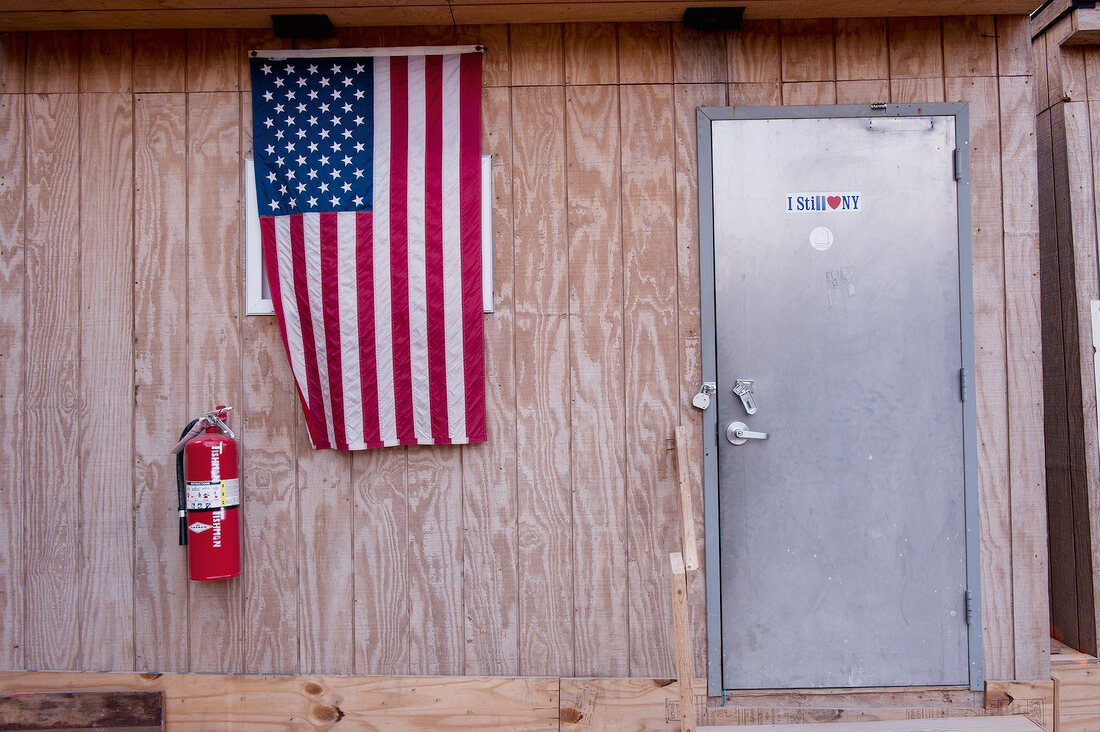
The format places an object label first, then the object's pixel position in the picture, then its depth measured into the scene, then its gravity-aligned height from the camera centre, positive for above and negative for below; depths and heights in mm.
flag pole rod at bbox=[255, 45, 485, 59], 2889 +1436
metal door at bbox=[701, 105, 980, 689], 2820 -39
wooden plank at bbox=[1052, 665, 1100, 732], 2867 -1258
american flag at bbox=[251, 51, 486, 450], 2863 +543
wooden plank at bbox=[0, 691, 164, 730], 2848 -1213
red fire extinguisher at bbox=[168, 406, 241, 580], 2676 -378
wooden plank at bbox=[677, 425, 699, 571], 2318 -393
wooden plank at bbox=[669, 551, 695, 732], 2217 -849
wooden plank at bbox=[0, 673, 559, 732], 2822 -1189
